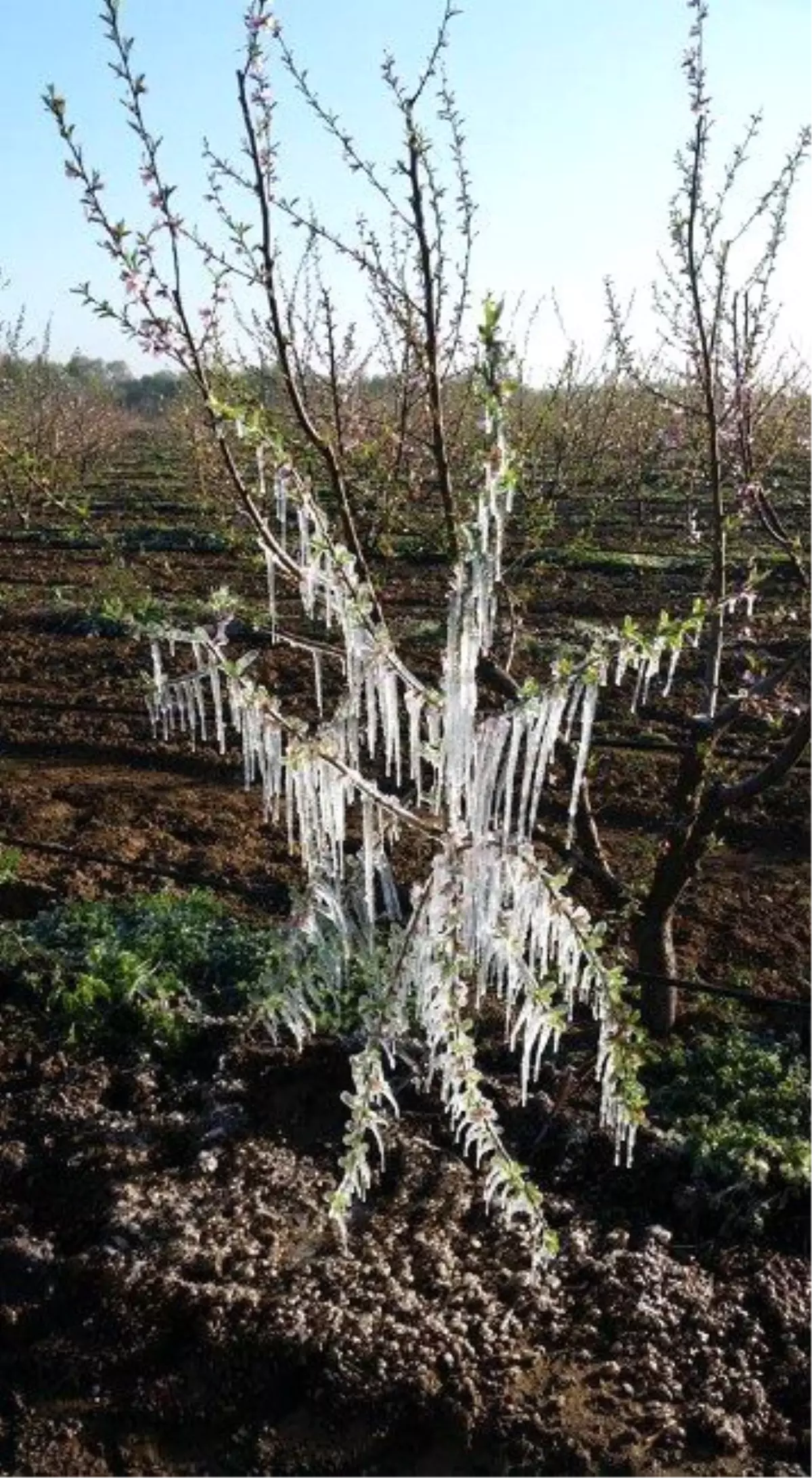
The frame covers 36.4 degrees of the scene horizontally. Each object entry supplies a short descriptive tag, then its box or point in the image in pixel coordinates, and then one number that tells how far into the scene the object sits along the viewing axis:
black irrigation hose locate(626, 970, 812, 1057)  2.96
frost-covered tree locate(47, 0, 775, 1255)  2.39
